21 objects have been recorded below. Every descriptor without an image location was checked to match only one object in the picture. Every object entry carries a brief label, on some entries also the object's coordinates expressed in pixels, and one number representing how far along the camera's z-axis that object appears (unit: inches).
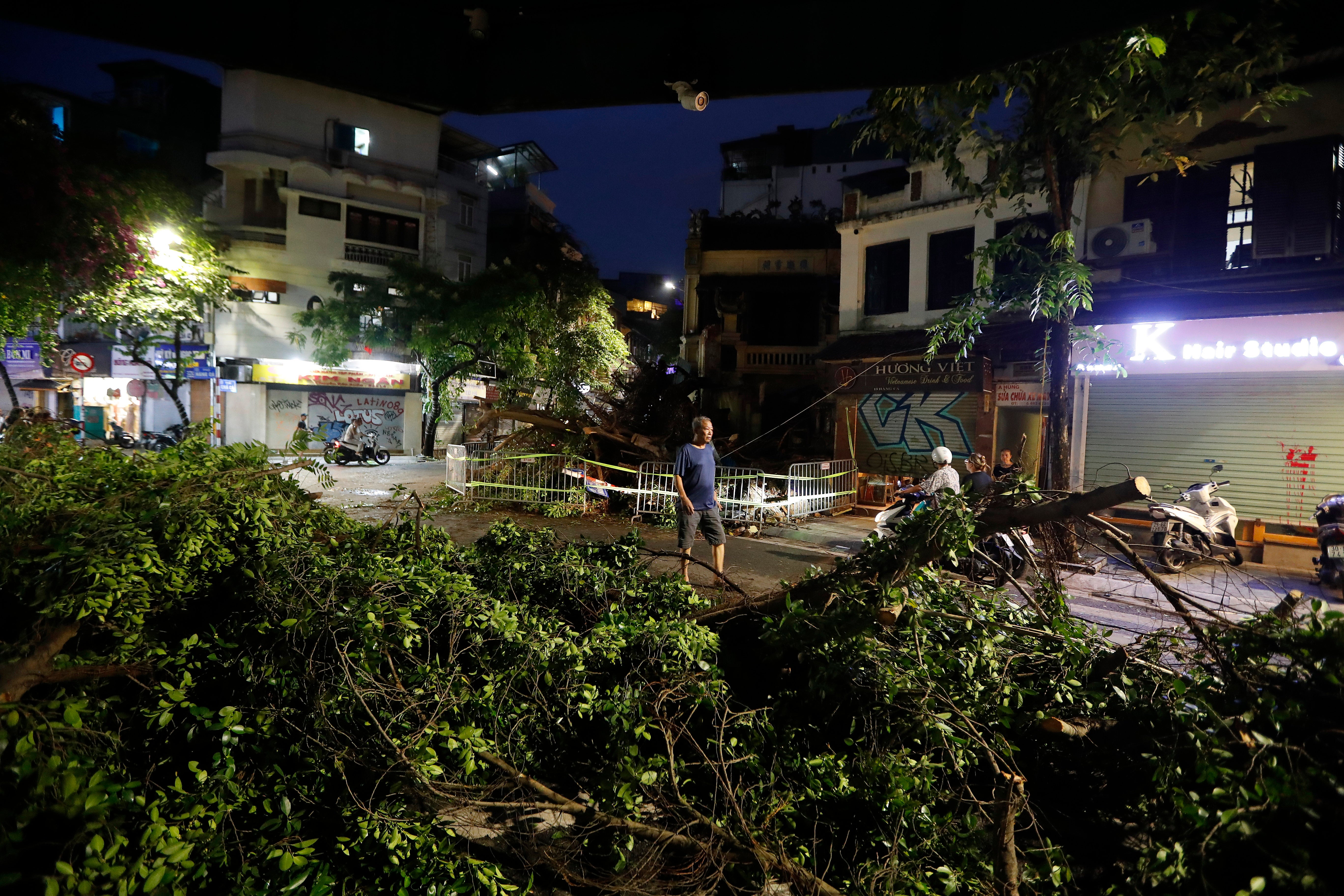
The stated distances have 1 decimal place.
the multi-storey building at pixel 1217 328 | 404.2
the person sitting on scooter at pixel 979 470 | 333.1
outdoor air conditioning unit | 463.2
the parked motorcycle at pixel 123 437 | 658.2
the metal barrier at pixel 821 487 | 546.9
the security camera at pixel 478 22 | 111.0
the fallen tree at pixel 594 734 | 98.3
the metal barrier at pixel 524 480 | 543.8
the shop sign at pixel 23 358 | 944.9
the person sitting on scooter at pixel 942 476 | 340.8
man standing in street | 314.3
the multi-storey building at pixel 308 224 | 1066.1
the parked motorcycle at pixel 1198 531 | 359.3
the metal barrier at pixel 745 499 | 500.4
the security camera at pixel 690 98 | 107.3
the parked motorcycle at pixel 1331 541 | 304.3
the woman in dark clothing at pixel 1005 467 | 394.9
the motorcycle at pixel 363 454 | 840.3
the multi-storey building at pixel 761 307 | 935.0
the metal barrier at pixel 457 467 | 569.0
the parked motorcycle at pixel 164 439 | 780.6
